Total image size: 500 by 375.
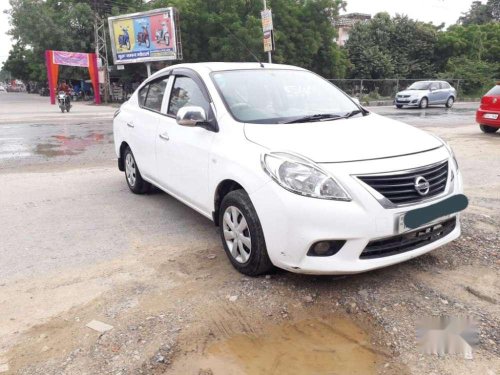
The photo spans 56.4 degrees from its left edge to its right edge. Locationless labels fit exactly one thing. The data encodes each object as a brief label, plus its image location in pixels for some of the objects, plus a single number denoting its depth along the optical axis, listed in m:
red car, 11.45
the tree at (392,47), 34.12
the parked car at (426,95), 23.58
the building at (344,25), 49.61
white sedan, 3.04
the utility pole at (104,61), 30.50
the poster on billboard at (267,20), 17.02
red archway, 28.52
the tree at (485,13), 66.74
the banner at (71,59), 28.86
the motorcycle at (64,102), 23.77
